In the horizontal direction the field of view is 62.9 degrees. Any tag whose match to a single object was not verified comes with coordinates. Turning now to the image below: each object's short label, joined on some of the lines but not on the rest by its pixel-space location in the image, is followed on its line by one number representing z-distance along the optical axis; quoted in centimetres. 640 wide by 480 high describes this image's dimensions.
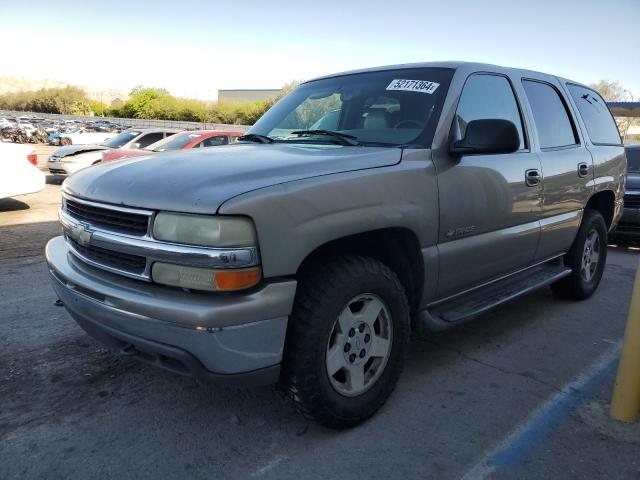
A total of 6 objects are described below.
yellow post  271
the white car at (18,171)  841
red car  1031
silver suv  216
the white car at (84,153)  1344
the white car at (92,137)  2056
